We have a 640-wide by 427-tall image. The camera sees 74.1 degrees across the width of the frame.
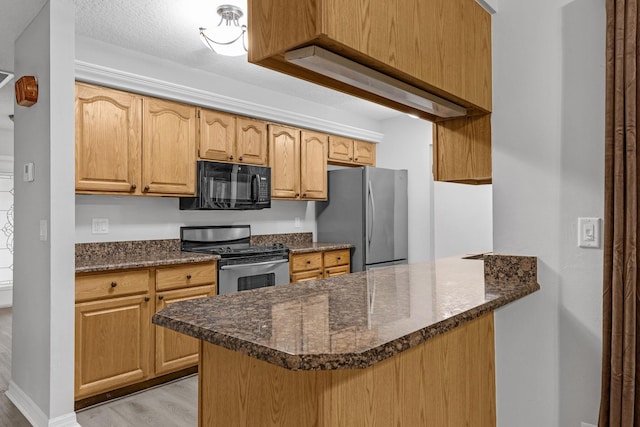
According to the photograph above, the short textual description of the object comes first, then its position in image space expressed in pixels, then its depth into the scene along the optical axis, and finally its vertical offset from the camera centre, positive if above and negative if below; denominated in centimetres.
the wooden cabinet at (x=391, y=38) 113 +52
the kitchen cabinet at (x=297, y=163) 416 +47
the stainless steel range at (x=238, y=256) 340 -40
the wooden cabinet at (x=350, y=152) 482 +68
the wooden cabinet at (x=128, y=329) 265 -79
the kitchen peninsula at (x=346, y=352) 94 -32
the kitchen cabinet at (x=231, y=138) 355 +62
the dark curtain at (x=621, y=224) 146 -5
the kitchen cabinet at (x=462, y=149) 195 +28
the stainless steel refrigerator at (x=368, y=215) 450 -7
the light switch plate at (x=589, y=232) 163 -9
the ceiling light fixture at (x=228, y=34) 258 +107
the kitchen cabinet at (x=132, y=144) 288 +47
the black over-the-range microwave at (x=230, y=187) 350 +18
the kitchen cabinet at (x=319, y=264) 399 -55
